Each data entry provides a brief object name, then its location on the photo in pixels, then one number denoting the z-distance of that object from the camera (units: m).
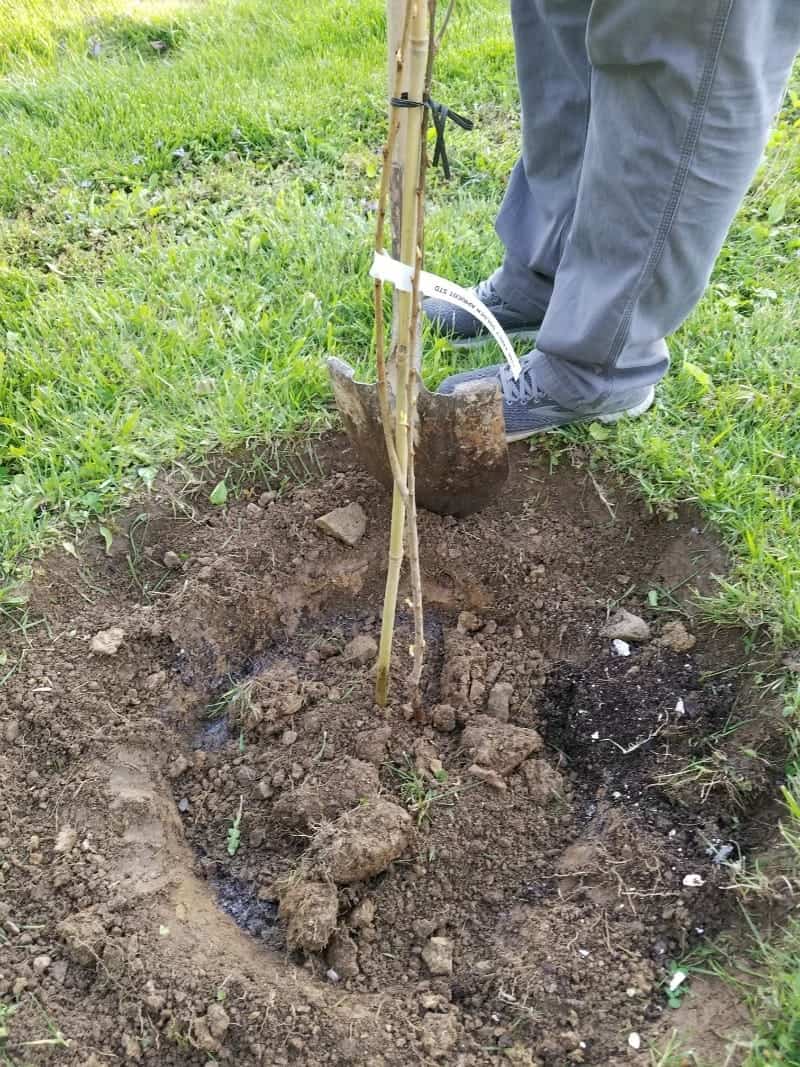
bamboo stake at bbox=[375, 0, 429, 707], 1.13
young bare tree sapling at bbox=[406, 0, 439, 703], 1.20
